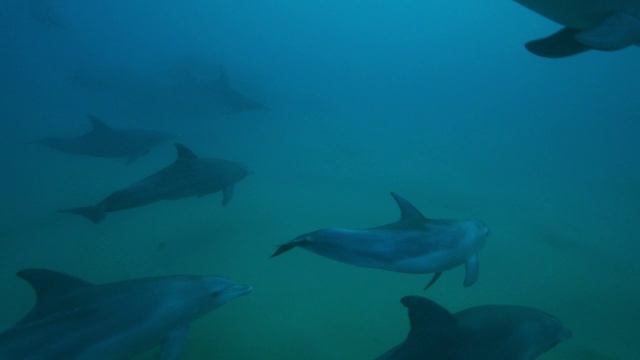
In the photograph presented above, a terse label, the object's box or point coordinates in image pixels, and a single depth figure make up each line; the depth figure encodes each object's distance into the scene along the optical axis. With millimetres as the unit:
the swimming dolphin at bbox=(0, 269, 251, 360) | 2611
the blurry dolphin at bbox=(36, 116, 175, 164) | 7754
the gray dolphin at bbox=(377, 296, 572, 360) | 2309
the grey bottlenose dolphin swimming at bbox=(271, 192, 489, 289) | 2721
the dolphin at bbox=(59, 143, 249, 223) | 4816
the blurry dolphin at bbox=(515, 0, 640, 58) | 2373
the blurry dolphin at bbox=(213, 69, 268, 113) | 14211
